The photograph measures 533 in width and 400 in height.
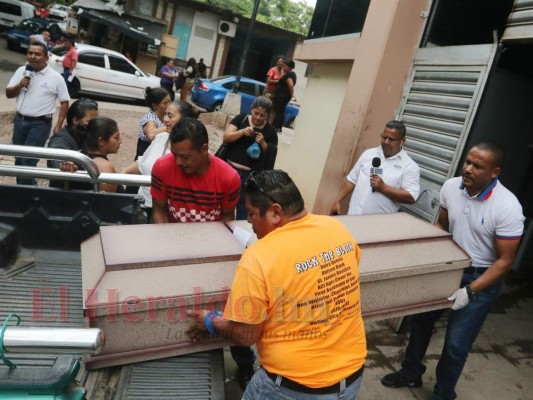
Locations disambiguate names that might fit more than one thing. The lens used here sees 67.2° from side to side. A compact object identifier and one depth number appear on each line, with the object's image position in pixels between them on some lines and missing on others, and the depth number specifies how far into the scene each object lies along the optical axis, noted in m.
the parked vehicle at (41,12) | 21.64
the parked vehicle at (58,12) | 25.07
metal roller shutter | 3.37
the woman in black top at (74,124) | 3.24
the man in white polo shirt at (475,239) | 2.34
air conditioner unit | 20.31
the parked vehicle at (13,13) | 20.11
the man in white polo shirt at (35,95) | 4.57
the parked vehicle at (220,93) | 12.32
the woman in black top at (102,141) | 2.97
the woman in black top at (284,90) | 8.37
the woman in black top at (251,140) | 3.96
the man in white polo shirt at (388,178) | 3.23
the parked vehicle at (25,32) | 17.11
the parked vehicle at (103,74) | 11.12
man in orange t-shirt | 1.46
